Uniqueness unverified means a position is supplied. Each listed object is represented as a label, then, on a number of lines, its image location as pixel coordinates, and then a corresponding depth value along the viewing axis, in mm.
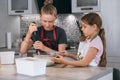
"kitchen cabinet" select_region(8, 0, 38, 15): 4189
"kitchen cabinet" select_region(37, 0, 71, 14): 4031
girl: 1829
